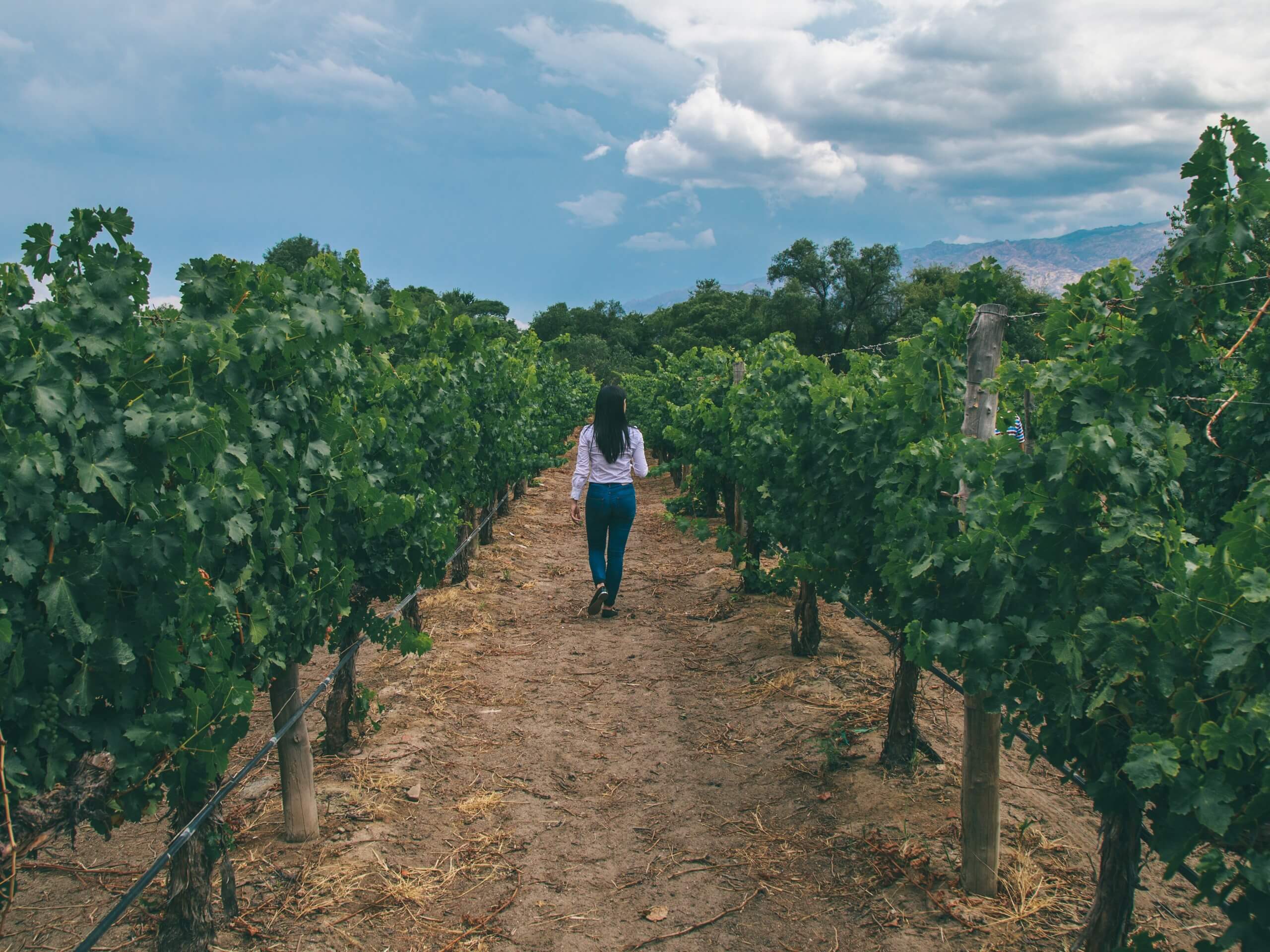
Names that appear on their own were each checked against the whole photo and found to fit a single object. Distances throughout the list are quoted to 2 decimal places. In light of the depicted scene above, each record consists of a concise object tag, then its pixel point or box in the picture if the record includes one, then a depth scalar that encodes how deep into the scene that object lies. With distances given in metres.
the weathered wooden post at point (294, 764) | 4.32
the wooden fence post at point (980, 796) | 3.85
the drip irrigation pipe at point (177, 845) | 2.76
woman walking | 8.17
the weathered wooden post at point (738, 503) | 10.85
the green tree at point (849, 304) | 60.22
